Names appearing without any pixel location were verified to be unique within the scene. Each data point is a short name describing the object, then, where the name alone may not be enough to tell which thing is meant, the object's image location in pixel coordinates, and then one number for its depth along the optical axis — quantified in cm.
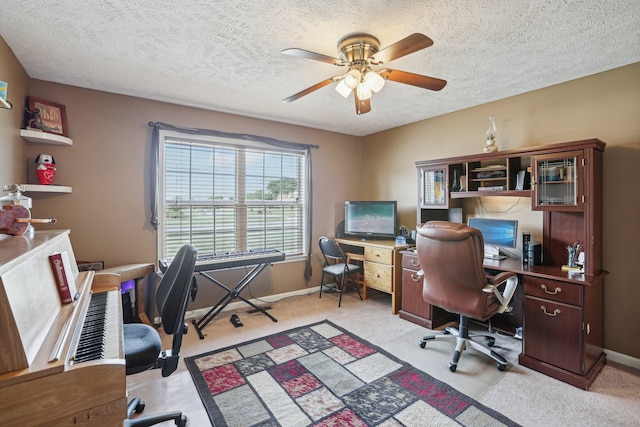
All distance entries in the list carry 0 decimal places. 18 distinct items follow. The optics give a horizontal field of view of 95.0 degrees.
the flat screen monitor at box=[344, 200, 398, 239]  396
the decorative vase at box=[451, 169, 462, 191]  319
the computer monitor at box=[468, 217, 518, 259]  285
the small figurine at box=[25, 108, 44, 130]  244
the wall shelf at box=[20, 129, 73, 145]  236
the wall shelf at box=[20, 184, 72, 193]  232
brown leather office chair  220
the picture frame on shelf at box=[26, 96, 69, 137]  246
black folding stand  312
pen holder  243
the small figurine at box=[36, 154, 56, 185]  251
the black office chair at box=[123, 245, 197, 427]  158
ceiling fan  191
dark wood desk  211
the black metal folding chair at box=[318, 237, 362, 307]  375
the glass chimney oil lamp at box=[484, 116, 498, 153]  292
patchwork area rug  181
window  329
